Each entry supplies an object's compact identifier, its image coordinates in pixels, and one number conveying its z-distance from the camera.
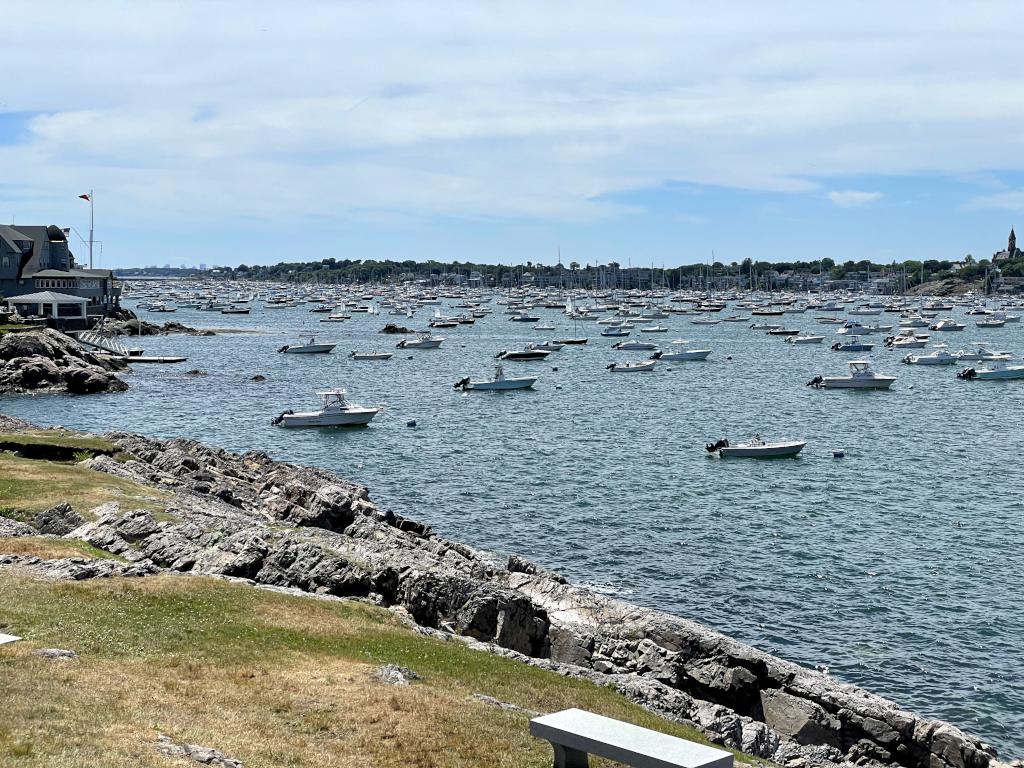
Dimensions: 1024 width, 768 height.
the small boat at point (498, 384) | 103.19
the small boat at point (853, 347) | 155.12
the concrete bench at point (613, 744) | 13.16
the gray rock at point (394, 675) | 18.30
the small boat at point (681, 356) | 139.75
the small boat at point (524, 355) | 141.62
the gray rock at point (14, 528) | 28.40
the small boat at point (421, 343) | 157.86
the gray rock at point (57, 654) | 17.41
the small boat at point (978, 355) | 132.38
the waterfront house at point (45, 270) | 142.12
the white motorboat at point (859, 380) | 104.75
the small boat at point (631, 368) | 124.94
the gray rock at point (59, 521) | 29.88
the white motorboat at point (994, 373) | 115.69
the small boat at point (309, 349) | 148.25
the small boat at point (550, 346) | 150.20
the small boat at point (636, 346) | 149.88
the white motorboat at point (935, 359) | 133.75
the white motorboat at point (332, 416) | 78.50
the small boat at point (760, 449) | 65.69
